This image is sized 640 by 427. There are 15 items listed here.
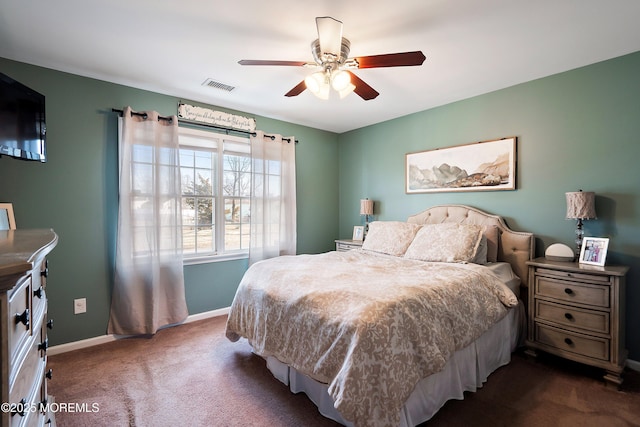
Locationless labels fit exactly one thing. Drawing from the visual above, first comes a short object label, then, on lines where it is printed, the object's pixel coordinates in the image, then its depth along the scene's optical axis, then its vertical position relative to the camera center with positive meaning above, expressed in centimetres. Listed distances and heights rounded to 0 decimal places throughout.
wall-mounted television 174 +56
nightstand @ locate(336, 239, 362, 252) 406 -52
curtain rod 295 +98
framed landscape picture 307 +46
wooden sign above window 337 +109
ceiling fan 181 +99
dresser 66 -35
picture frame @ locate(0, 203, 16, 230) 232 -7
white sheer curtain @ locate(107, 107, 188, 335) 293 -24
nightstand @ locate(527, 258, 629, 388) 213 -83
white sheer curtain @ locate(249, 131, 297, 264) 386 +15
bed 146 -70
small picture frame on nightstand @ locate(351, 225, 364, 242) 436 -39
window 349 +16
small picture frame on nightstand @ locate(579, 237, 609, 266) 234 -35
